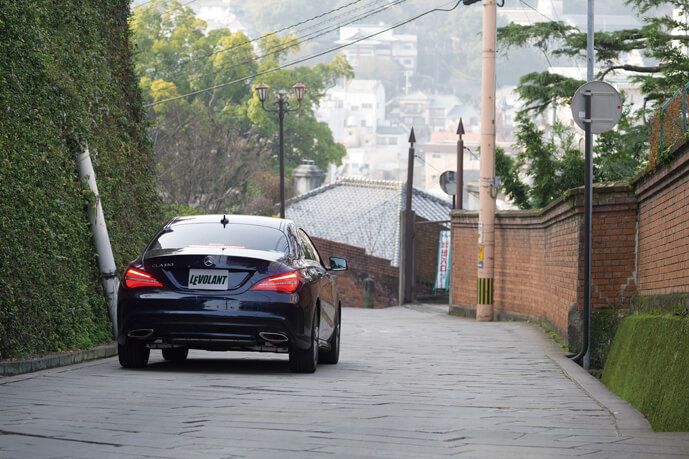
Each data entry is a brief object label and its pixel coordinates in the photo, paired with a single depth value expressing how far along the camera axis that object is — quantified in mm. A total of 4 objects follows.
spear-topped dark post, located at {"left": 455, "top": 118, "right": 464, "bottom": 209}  36000
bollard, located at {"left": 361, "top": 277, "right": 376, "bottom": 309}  46406
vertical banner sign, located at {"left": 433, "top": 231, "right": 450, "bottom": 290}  34406
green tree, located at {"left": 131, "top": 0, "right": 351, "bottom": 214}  71375
